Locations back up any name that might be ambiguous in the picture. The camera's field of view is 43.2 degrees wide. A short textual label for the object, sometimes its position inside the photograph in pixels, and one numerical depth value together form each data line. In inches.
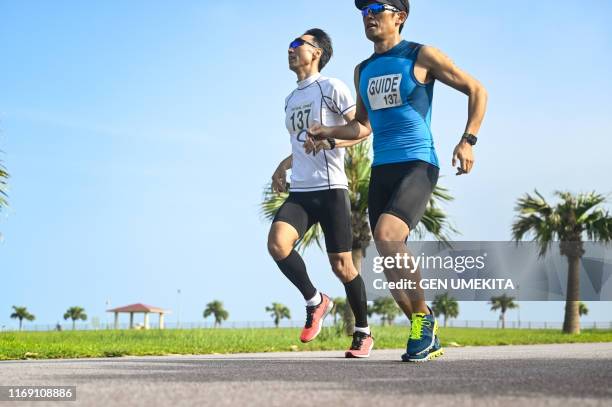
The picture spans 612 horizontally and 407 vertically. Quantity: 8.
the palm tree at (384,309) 4291.3
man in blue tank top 204.1
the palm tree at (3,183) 470.0
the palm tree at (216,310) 5615.2
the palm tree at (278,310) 5487.2
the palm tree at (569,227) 1038.4
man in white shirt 257.8
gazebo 3011.8
